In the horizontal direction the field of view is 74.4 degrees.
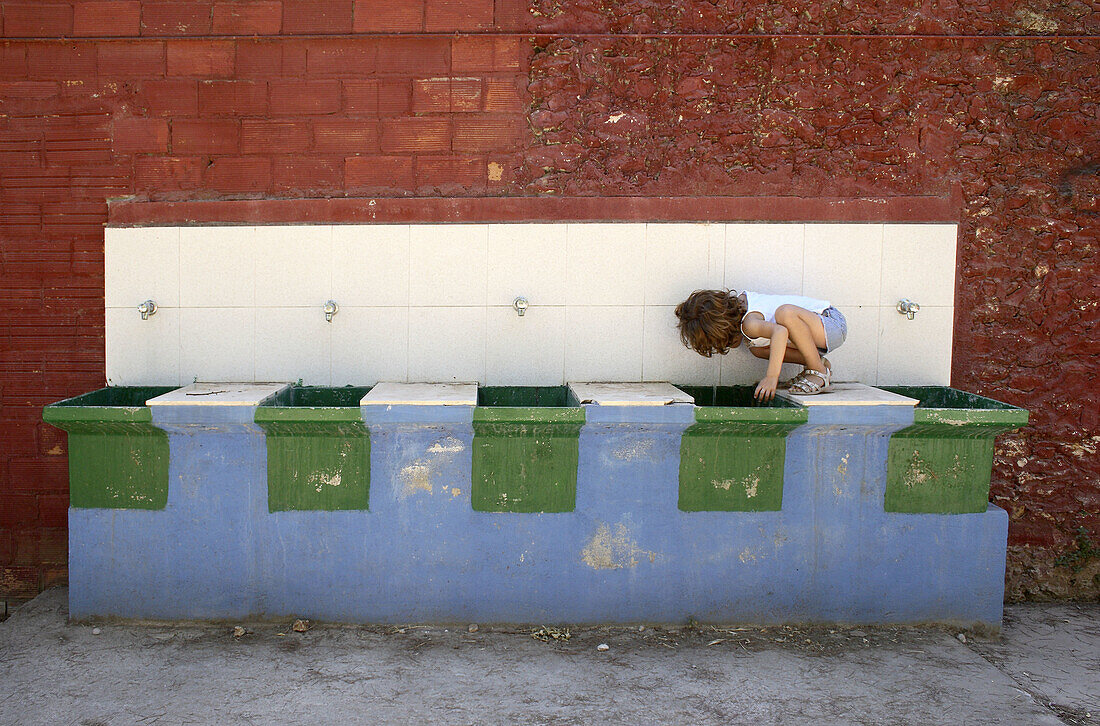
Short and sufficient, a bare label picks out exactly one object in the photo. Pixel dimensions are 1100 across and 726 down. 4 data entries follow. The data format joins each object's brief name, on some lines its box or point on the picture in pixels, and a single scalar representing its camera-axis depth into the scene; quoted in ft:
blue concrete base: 11.68
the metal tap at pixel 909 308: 13.83
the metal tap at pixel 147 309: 13.70
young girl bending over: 12.25
